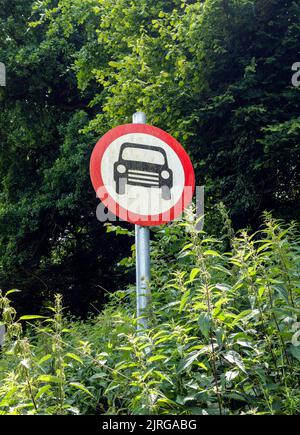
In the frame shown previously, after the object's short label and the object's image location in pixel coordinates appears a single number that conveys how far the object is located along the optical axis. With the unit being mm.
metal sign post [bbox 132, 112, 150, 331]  2627
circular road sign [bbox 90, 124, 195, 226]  2791
